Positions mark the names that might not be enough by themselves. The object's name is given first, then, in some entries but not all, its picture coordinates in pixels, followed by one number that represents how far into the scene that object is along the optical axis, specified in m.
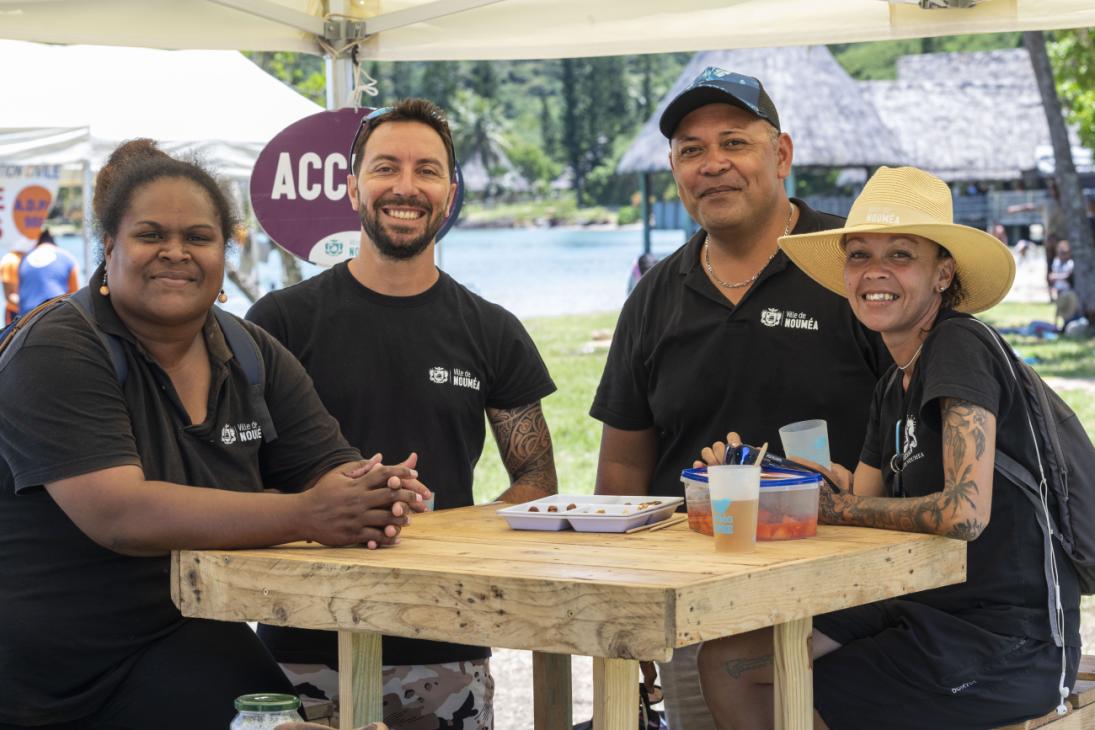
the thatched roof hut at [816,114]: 26.94
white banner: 11.51
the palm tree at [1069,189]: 21.78
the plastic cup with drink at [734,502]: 2.64
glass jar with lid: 2.58
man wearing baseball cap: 3.65
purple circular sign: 5.02
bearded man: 3.65
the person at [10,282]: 11.00
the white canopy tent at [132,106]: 8.75
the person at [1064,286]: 22.54
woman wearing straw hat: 2.88
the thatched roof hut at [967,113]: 33.66
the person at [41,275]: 10.80
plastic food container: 2.83
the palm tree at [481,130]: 61.31
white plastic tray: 2.98
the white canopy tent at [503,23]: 4.57
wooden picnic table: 2.29
